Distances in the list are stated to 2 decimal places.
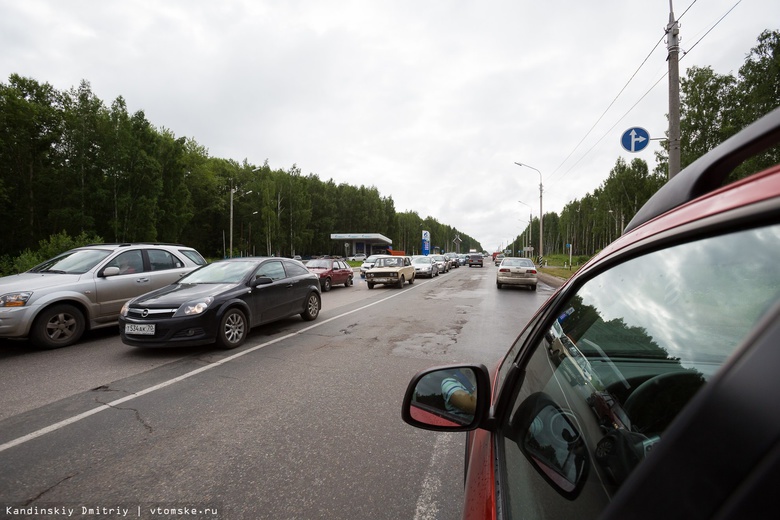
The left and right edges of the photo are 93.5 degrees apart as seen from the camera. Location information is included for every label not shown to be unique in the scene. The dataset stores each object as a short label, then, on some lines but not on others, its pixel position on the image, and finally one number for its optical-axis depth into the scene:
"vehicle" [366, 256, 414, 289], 17.45
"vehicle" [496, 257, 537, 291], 16.15
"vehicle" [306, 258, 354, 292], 16.52
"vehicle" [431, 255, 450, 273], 31.06
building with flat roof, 75.21
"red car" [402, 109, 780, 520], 0.47
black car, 5.52
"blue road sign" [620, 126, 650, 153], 9.74
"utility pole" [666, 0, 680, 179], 8.67
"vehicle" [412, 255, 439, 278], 24.69
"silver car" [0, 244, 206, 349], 5.84
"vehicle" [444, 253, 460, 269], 45.39
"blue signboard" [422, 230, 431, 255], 70.81
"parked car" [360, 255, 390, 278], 23.68
